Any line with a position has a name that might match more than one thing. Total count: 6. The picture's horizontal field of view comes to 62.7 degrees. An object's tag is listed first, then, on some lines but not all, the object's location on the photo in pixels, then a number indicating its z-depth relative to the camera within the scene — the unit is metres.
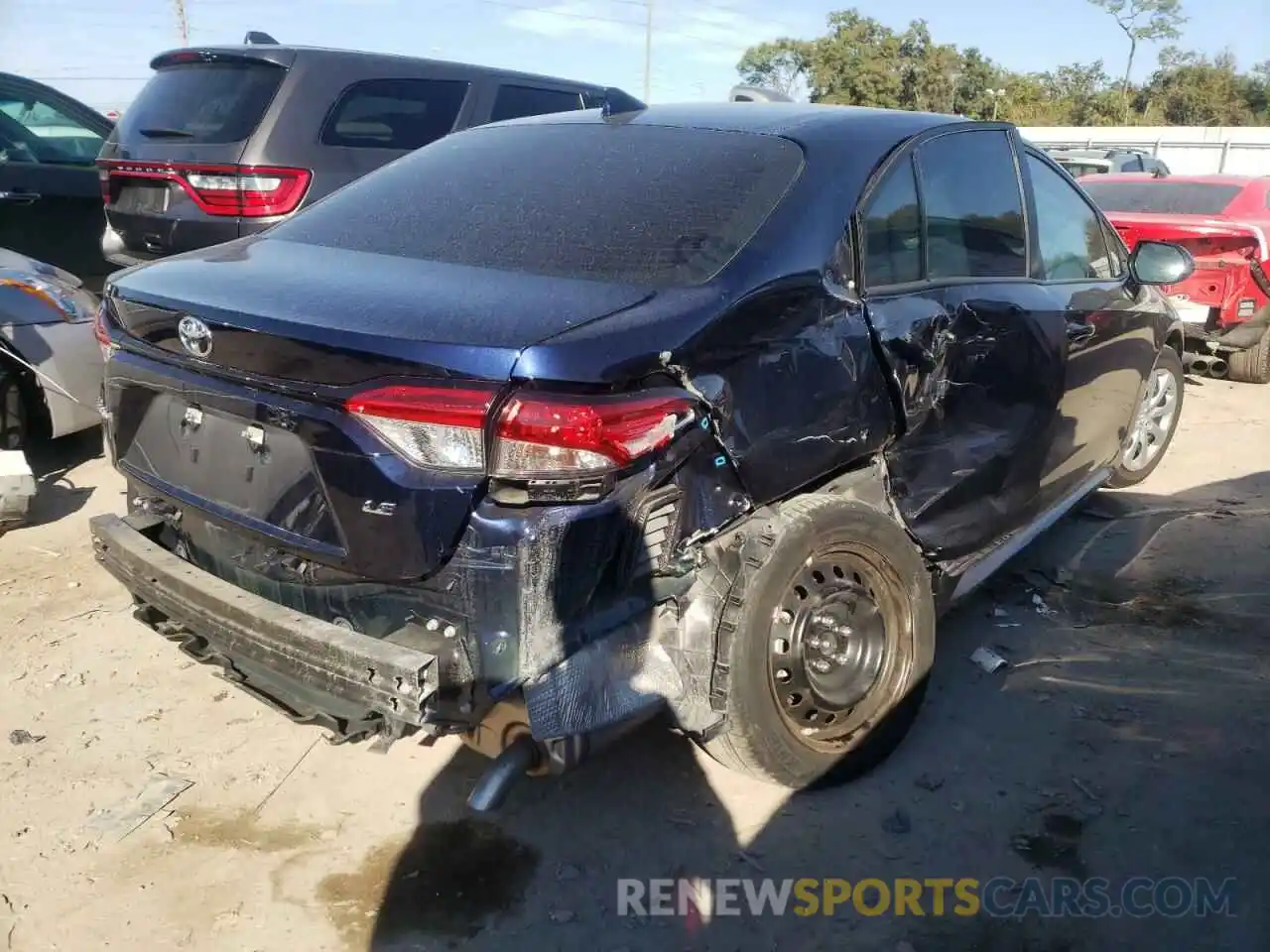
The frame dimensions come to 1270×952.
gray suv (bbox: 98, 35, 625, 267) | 5.59
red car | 7.46
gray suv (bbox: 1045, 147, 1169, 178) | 14.65
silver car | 5.00
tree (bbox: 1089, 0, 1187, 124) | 53.19
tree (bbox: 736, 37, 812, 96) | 51.38
